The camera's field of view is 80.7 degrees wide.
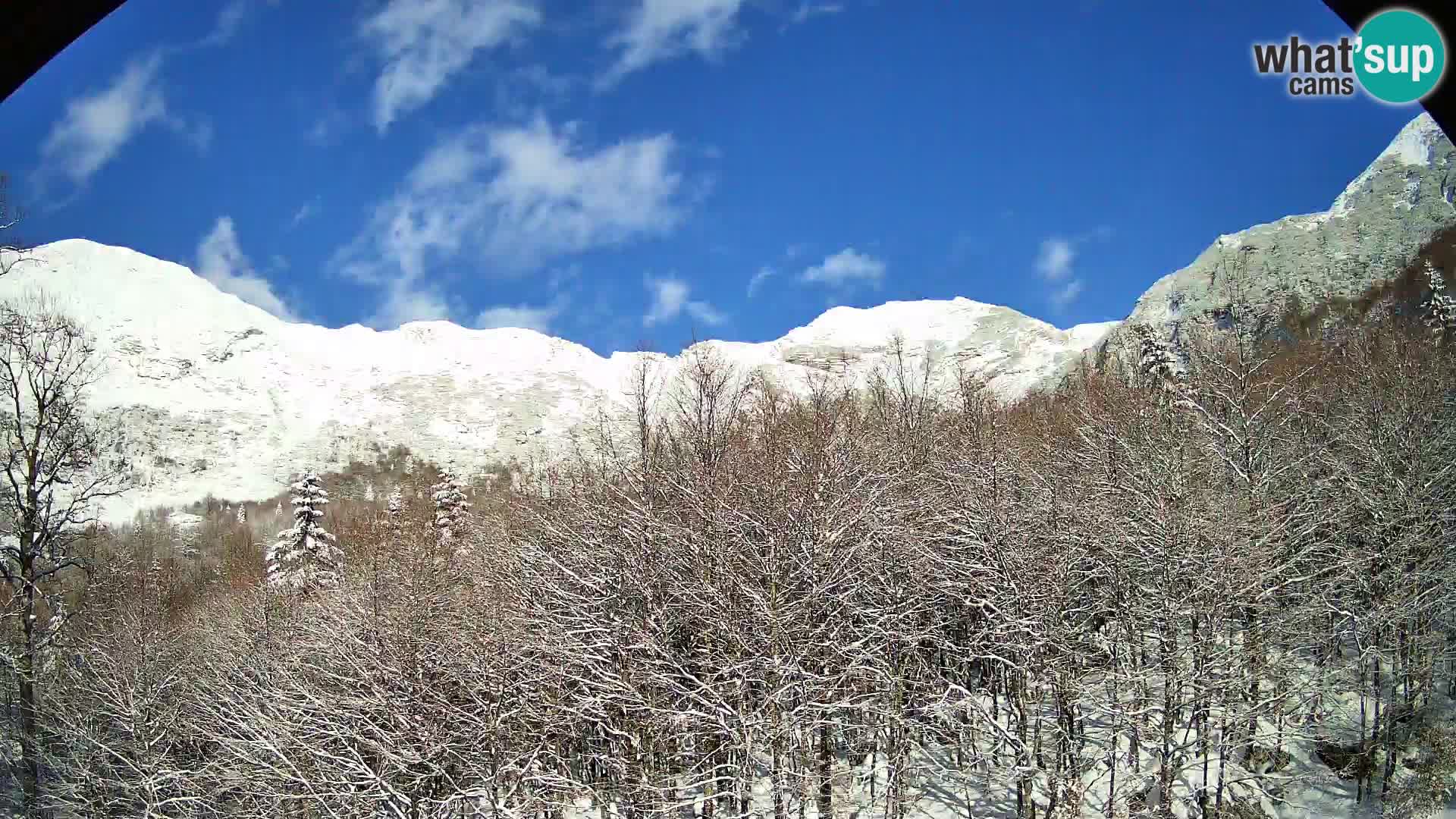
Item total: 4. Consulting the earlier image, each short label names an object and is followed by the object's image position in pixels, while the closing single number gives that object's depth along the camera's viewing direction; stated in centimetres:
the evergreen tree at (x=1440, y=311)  4178
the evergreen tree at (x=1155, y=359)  3919
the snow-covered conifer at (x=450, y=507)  4178
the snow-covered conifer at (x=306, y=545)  3462
